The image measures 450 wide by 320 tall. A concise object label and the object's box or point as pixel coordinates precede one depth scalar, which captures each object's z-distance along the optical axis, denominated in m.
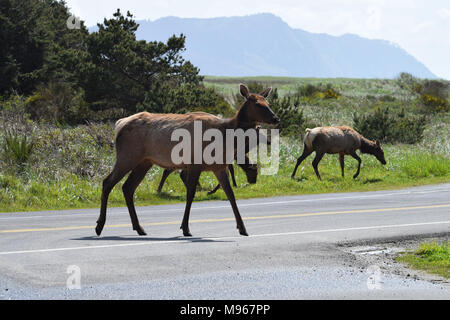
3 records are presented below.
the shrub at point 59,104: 32.16
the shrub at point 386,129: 35.47
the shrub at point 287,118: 31.59
